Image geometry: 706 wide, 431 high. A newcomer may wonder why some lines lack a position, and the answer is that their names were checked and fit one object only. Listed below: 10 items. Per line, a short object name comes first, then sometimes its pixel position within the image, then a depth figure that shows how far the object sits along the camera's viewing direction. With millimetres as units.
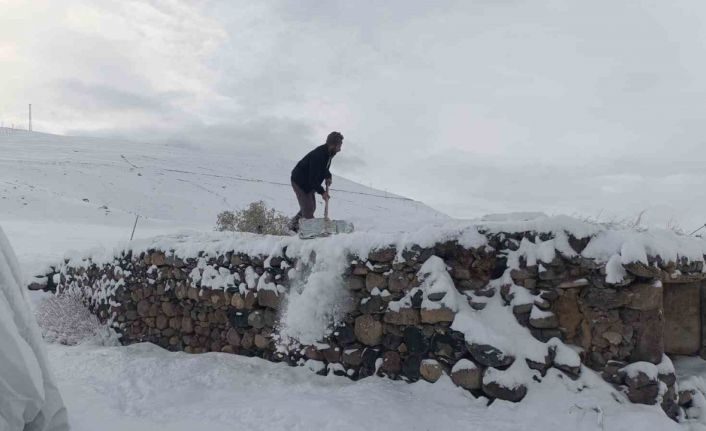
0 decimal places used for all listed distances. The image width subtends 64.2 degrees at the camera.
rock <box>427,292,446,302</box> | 4539
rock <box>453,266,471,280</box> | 4625
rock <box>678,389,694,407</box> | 4156
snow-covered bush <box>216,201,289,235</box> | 11180
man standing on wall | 7387
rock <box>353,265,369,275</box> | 5066
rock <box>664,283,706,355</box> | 4688
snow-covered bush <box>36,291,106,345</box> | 7758
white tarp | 3240
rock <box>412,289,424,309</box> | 4676
